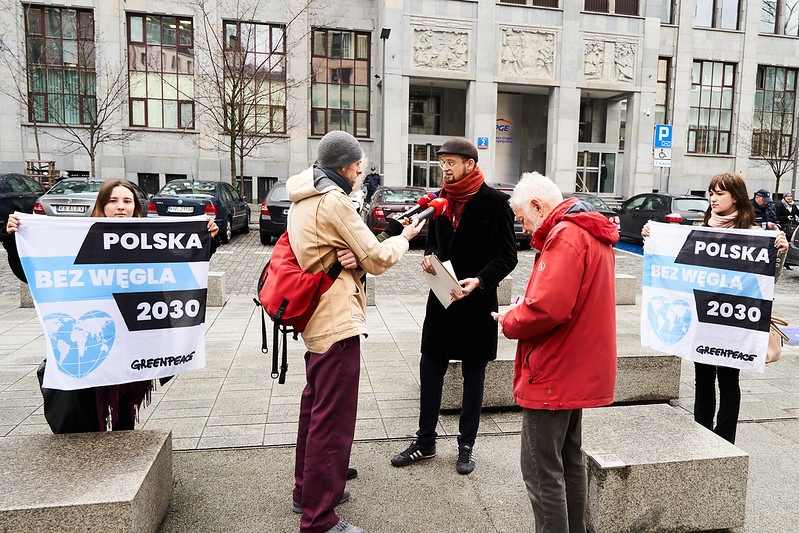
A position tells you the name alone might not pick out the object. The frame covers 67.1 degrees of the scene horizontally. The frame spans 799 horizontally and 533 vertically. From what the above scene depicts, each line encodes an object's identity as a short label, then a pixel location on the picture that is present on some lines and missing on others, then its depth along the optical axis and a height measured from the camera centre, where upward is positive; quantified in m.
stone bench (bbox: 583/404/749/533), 3.02 -1.53
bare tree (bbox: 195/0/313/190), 26.89 +4.91
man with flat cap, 3.72 -0.69
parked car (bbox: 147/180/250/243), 14.99 -0.83
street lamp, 27.51 +2.10
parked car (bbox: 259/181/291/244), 16.19 -1.10
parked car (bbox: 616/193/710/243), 16.47 -0.91
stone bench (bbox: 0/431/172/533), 2.53 -1.40
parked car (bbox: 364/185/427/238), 15.96 -0.78
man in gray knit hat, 2.89 -0.66
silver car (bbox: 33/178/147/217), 13.11 -0.77
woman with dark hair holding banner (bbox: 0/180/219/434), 3.24 -1.26
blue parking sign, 19.36 +1.36
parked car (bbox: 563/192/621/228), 17.17 -0.84
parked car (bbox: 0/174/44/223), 16.09 -0.73
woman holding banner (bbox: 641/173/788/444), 3.81 -1.24
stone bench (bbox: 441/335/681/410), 4.73 -1.61
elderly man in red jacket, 2.52 -0.68
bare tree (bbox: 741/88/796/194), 32.78 +2.46
